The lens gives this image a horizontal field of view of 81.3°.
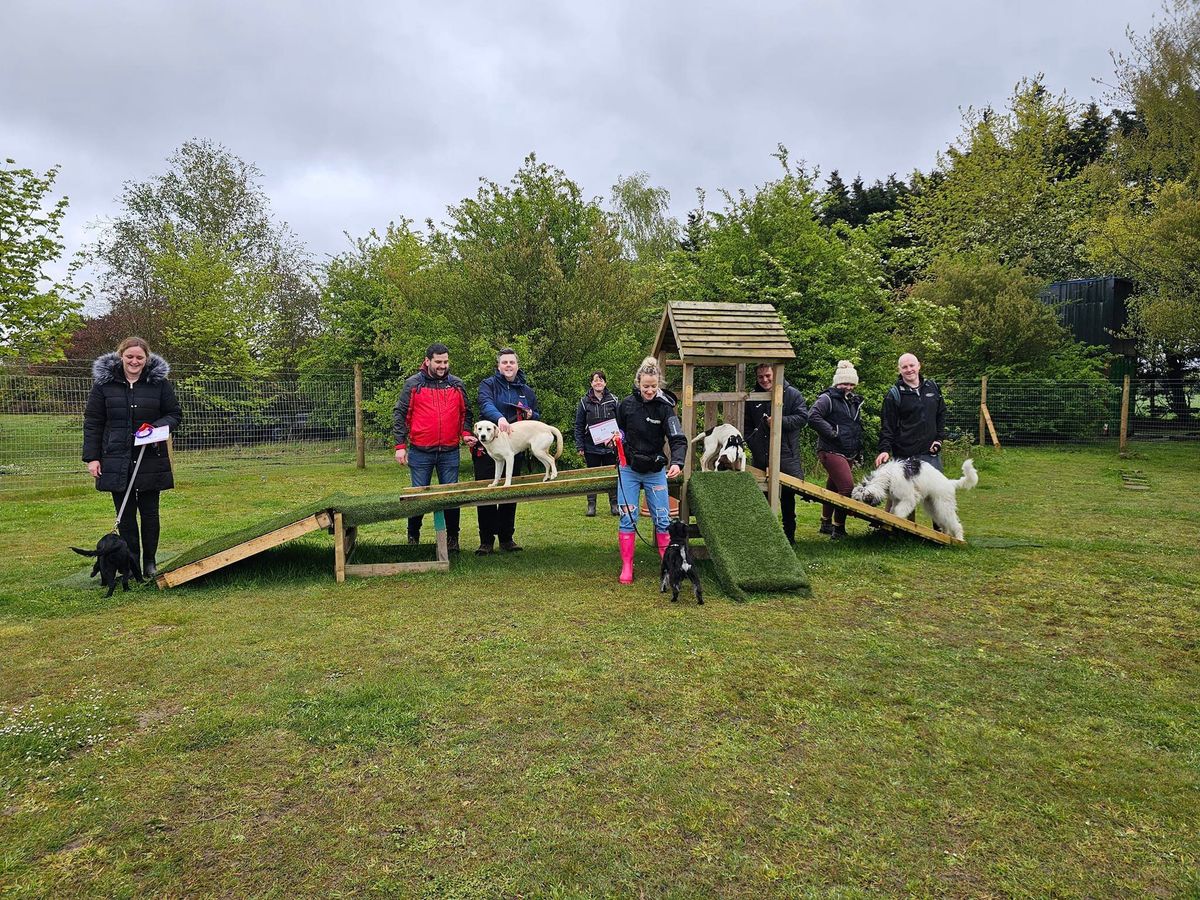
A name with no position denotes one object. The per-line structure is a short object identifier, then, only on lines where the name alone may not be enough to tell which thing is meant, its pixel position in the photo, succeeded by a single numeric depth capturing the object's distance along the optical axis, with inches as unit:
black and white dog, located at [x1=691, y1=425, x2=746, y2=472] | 260.4
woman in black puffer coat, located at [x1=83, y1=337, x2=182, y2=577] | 219.5
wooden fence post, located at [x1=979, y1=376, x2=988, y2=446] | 639.8
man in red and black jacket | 251.0
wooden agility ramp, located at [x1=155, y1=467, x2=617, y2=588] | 217.5
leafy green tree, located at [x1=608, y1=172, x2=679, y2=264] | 1024.9
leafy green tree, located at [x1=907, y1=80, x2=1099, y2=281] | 908.0
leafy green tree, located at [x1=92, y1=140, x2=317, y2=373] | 770.8
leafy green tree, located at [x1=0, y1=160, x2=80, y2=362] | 510.6
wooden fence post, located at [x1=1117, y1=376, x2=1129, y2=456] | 577.0
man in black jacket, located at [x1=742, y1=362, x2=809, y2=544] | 272.7
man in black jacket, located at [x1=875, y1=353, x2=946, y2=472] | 258.8
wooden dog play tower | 243.8
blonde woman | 217.5
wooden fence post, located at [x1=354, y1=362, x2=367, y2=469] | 561.0
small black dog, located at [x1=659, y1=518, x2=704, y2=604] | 203.2
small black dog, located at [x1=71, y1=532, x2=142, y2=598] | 211.8
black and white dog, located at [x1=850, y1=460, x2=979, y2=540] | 263.4
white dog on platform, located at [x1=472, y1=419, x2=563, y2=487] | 249.9
